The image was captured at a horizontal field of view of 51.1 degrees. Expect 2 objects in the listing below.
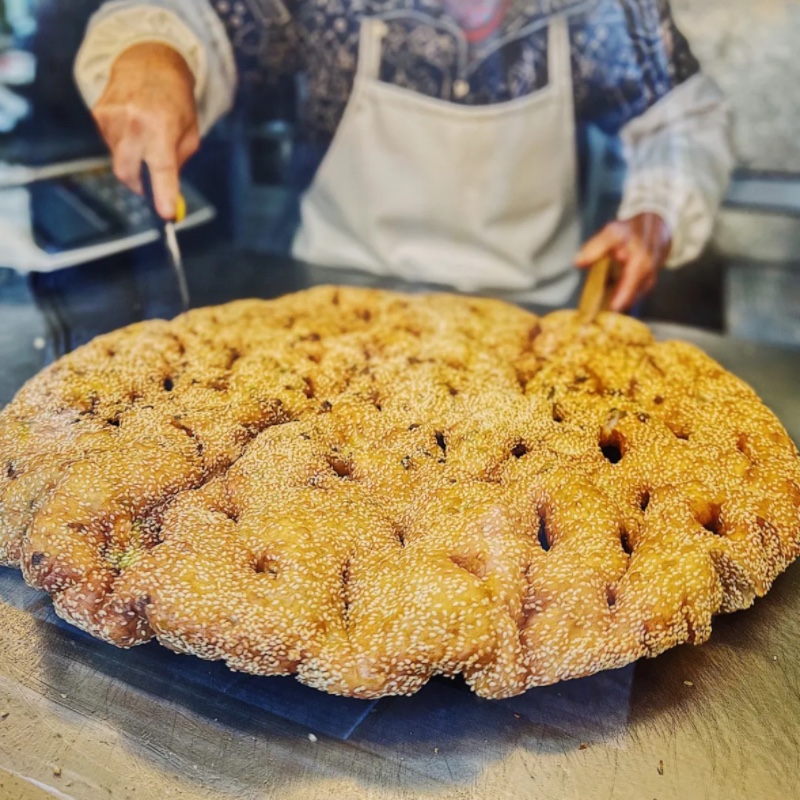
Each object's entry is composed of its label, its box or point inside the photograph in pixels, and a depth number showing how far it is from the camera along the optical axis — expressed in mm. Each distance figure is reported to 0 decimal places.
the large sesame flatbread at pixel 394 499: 469
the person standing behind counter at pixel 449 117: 766
